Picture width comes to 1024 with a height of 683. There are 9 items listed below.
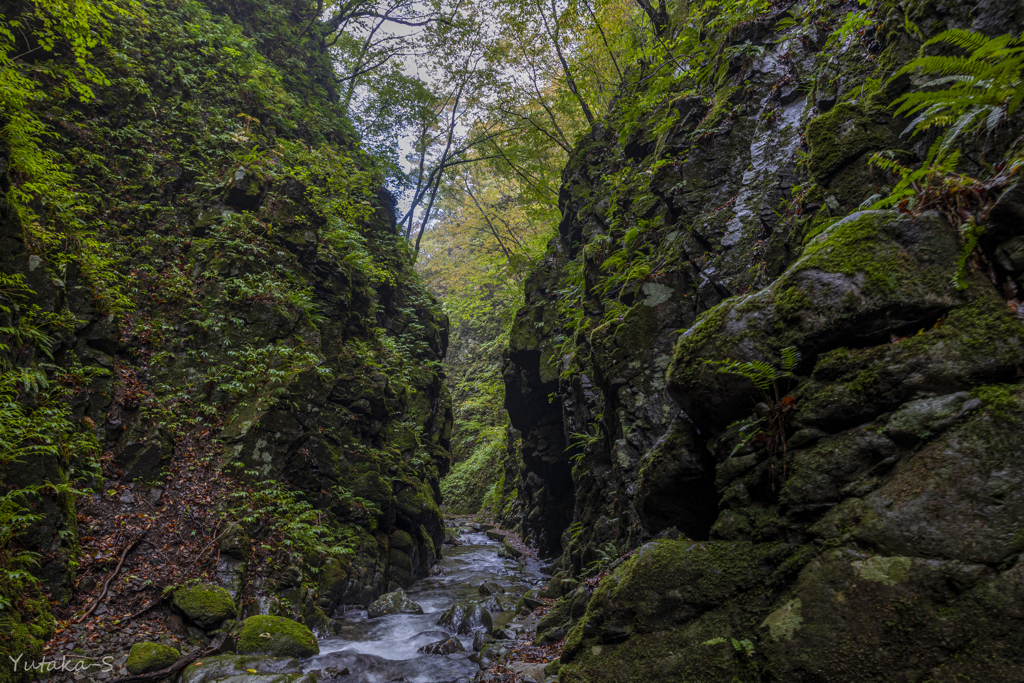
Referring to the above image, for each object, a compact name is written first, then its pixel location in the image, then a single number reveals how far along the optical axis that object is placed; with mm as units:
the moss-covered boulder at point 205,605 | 6531
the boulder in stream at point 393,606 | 9445
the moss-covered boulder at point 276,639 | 6594
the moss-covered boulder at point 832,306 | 2852
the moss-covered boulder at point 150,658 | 5539
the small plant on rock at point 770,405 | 3109
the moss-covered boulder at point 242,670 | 5684
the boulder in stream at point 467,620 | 8709
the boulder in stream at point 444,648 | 7773
